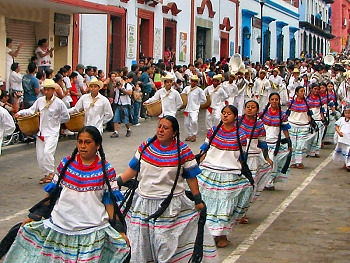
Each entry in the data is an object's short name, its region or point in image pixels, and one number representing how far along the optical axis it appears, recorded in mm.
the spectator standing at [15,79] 13812
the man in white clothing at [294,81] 20097
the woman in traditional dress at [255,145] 8031
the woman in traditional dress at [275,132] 9758
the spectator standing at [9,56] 15223
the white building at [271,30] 36531
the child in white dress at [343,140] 11906
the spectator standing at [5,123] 9469
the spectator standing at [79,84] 15352
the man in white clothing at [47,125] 9953
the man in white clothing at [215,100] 15797
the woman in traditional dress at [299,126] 12023
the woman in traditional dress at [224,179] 6949
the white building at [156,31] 20297
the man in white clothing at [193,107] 15266
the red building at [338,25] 80938
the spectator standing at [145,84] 18484
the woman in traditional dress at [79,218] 4730
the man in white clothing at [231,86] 17016
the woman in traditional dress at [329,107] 14143
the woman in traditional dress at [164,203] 5425
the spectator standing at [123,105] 15523
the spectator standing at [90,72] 16203
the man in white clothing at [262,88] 20297
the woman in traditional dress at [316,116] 13102
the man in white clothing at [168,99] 14345
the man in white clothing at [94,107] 11289
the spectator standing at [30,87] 13367
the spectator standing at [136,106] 16969
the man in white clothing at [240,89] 17844
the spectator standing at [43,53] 16484
